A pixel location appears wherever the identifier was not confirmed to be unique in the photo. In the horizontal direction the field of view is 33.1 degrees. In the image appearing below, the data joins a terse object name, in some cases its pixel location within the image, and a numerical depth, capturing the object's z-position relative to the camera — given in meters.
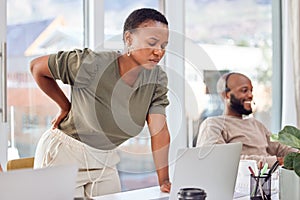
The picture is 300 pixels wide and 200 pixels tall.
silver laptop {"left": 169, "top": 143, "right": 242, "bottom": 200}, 1.35
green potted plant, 1.45
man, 2.94
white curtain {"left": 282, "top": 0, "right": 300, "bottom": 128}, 3.88
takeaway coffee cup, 1.06
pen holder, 1.62
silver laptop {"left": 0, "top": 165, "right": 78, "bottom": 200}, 0.97
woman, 1.88
